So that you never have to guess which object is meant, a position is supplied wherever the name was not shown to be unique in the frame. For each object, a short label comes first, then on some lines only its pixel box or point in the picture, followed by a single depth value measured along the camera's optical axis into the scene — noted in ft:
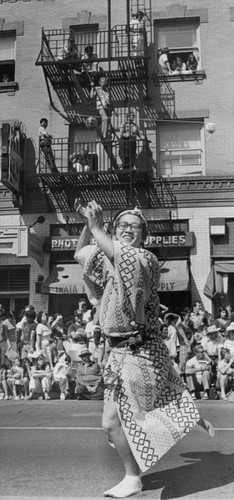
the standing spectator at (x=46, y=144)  60.64
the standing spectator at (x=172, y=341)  42.93
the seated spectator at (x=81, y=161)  61.52
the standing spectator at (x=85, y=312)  49.27
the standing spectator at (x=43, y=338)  43.75
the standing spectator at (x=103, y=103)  61.31
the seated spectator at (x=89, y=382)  38.47
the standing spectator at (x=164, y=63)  64.08
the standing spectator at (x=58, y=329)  46.93
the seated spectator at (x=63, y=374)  39.96
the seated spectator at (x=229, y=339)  40.72
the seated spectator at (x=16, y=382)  41.81
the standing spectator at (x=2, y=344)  46.80
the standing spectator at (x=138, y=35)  61.67
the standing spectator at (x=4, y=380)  41.81
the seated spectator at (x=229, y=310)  48.77
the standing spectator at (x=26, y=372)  41.47
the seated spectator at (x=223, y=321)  46.28
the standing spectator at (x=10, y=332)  48.28
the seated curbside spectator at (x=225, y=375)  38.06
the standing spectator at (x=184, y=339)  41.70
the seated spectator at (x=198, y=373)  38.86
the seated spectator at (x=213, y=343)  41.88
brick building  60.03
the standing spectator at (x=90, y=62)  62.69
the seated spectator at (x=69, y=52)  61.82
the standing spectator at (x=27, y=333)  46.36
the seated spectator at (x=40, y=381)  40.50
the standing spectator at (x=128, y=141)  59.34
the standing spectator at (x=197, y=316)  47.49
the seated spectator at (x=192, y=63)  63.87
